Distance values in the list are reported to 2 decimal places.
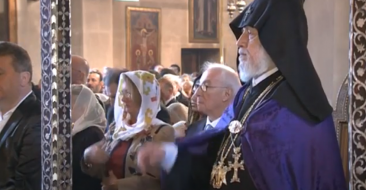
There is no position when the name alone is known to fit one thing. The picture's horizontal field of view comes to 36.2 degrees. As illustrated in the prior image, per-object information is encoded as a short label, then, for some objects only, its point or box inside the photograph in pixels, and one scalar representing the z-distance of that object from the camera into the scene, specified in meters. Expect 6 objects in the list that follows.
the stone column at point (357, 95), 1.96
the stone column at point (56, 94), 2.85
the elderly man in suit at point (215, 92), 2.89
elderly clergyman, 1.99
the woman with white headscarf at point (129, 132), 2.92
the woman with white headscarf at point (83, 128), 3.07
